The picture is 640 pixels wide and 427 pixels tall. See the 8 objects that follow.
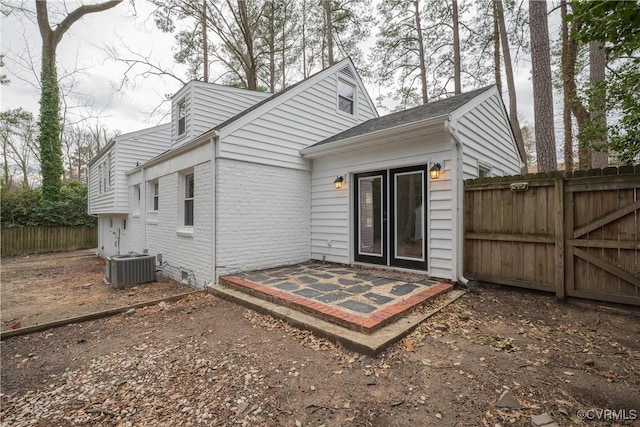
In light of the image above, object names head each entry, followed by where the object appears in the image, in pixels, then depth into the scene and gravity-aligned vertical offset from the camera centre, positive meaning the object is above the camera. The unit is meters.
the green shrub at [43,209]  13.36 +0.39
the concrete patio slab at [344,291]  3.46 -1.25
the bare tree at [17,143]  16.09 +4.79
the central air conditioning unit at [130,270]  6.57 -1.34
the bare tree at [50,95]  13.49 +6.12
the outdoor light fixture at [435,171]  4.97 +0.82
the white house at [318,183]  5.16 +0.74
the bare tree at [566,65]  8.13 +4.57
